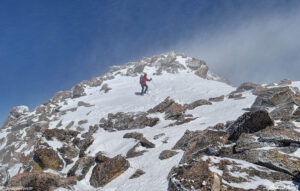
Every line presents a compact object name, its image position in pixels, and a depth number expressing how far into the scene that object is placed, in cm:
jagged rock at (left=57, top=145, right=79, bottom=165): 1855
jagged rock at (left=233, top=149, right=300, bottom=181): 664
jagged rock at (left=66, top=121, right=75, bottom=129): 3769
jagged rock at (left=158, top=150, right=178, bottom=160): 1286
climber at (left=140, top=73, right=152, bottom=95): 4069
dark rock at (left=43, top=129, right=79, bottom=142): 2047
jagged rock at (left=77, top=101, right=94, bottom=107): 4802
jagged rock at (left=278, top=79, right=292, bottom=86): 2730
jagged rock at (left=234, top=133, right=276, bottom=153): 834
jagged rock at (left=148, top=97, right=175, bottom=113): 2527
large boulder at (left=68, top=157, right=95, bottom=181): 1471
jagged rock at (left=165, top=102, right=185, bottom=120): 2226
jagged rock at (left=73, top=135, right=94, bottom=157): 1945
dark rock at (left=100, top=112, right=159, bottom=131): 2272
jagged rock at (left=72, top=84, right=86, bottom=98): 6200
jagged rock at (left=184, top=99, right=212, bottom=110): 2511
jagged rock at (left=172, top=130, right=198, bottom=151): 1342
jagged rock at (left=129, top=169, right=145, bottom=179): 1207
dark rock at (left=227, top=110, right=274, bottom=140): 1013
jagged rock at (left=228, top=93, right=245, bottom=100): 2468
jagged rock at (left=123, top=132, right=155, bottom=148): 1576
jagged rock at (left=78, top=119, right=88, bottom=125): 3739
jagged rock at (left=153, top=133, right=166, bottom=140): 1691
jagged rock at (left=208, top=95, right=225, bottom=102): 2643
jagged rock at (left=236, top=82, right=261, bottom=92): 3264
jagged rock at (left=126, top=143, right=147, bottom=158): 1510
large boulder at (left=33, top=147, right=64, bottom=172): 1744
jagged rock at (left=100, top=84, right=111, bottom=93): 5755
